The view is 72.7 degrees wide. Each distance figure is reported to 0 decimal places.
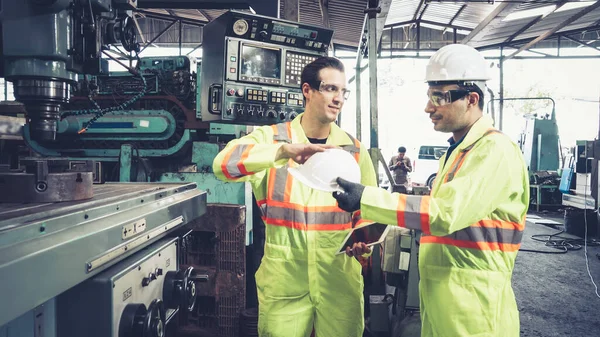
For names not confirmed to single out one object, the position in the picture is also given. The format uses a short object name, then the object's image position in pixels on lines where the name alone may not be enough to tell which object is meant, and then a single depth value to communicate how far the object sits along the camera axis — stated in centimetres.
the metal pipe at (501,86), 1005
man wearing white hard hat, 115
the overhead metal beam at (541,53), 1038
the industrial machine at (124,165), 81
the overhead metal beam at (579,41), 968
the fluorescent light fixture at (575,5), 681
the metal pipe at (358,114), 401
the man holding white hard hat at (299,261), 147
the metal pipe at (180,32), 945
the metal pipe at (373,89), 257
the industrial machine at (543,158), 820
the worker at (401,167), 788
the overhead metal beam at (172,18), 894
